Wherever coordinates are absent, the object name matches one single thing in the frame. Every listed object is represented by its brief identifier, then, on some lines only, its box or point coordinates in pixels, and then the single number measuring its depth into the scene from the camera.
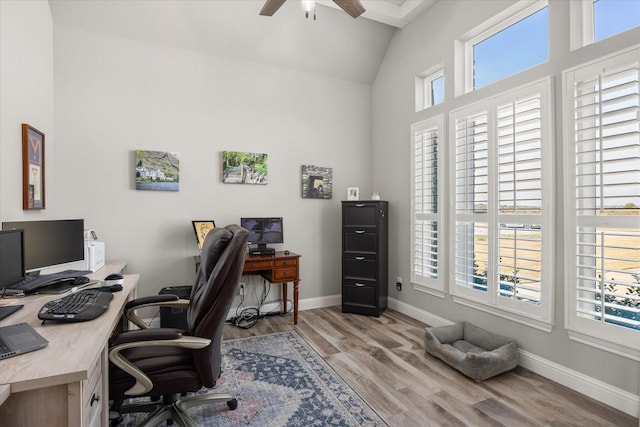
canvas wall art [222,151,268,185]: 3.72
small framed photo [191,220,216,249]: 3.40
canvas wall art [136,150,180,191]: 3.35
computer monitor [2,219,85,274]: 2.04
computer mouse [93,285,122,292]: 2.04
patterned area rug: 1.98
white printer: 2.61
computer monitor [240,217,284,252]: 3.66
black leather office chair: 1.51
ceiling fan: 2.16
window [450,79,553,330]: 2.44
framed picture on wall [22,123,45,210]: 2.34
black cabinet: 3.84
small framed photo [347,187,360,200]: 4.26
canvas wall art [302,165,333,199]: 4.17
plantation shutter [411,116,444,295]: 3.42
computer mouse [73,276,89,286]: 2.15
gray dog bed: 2.38
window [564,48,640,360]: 1.97
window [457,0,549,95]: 2.62
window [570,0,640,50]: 2.09
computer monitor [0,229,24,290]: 1.65
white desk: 1.02
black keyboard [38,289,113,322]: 1.48
